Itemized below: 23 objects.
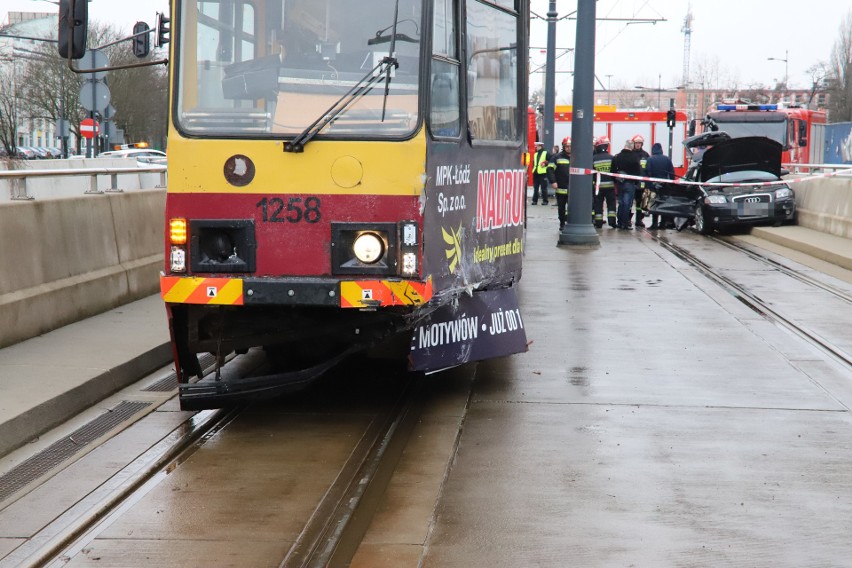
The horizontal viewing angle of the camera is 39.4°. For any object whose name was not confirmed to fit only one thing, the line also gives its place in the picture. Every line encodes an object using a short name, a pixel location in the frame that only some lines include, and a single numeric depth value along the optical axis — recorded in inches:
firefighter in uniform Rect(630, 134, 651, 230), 956.0
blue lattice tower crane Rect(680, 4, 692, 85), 5383.9
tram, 273.3
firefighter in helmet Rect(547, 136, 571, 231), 936.9
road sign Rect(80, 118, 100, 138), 1163.1
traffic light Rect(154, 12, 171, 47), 289.7
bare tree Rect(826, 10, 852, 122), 3331.7
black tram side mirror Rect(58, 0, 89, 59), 268.2
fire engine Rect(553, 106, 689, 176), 1701.5
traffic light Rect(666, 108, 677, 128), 1491.8
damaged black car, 898.7
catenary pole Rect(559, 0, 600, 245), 797.9
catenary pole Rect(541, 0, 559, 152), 1278.3
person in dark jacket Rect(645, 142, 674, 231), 967.6
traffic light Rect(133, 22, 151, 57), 289.4
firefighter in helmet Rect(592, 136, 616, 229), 913.5
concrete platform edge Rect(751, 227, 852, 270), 672.7
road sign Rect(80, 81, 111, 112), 740.0
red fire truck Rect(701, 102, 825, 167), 1392.7
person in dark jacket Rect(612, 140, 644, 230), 946.1
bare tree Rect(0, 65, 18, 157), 1821.6
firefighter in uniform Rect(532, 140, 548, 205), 1298.2
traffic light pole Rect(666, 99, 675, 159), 1489.9
